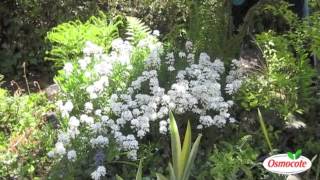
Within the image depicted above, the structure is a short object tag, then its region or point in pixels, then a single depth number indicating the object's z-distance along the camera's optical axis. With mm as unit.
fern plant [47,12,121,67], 3021
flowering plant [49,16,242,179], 2363
